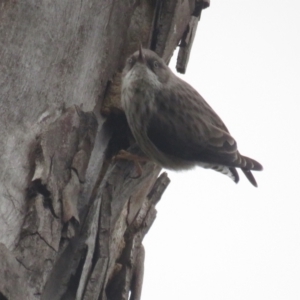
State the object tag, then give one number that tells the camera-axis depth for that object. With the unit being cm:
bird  882
